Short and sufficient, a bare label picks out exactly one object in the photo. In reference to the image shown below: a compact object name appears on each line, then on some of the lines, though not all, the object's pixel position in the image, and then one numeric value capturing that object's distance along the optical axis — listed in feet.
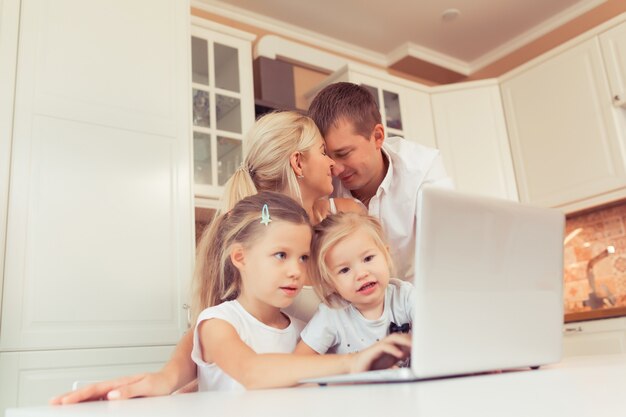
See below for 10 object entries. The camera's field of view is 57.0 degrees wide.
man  4.80
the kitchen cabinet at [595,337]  8.49
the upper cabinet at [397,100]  10.56
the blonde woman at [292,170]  4.41
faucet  10.28
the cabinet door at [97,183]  5.65
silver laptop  1.69
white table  0.95
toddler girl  3.21
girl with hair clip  2.92
